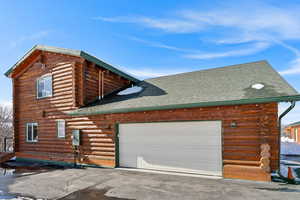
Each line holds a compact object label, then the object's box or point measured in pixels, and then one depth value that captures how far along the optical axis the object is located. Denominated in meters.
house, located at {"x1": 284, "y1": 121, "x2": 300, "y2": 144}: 27.51
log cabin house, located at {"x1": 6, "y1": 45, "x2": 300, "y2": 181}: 6.72
